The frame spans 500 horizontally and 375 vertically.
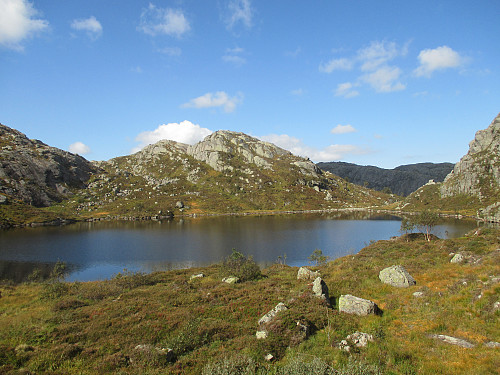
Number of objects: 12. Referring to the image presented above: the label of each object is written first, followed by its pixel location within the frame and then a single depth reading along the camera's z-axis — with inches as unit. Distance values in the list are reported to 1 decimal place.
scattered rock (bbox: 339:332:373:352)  581.3
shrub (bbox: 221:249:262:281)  1475.3
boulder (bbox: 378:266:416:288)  1040.8
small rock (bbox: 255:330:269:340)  644.6
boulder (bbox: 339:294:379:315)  796.6
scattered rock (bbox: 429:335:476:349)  540.1
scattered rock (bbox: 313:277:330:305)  910.4
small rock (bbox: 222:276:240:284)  1381.5
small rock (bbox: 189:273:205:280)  1625.6
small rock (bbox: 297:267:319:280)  1349.7
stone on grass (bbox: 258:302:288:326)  727.7
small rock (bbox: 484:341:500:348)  514.9
